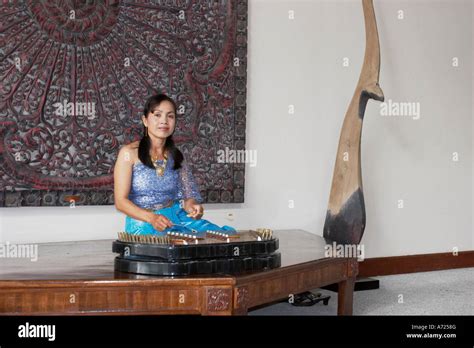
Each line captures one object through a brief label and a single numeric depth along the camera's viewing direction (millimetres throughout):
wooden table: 2381
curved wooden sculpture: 3830
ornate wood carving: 3441
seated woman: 2977
